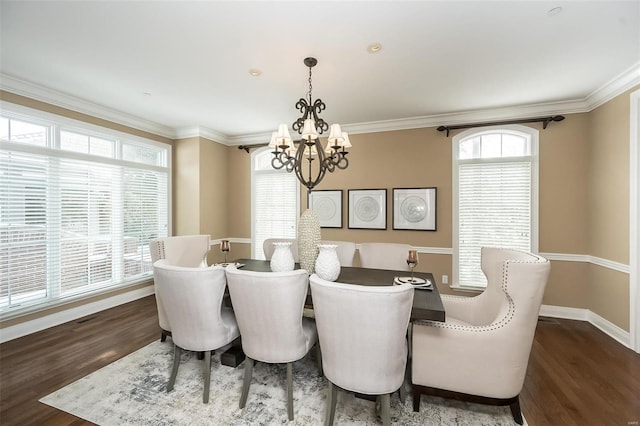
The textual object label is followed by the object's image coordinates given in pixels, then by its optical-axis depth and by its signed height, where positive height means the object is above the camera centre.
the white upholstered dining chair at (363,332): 1.48 -0.67
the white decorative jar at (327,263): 2.28 -0.42
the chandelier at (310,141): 2.43 +0.62
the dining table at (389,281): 1.76 -0.60
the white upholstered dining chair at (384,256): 3.07 -0.50
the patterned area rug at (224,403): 1.87 -1.38
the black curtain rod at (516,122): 3.55 +1.15
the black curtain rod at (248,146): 5.07 +1.17
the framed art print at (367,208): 4.38 +0.03
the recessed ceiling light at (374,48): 2.31 +1.35
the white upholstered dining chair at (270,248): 3.57 -0.48
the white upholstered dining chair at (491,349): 1.71 -0.88
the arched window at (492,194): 3.77 +0.22
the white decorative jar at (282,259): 2.39 -0.41
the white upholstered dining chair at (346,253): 3.23 -0.49
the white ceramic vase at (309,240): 2.57 -0.27
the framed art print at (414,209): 4.12 +0.02
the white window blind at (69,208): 2.99 +0.04
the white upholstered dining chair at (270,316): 1.74 -0.67
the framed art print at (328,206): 4.64 +0.08
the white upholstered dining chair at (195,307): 1.91 -0.67
